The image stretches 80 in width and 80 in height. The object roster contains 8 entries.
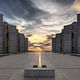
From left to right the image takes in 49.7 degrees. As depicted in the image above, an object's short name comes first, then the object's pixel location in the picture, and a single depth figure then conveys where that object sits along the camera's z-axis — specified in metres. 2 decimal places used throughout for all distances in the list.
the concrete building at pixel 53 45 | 58.75
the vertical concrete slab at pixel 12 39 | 35.59
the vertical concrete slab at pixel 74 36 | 36.84
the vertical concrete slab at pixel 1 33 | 33.69
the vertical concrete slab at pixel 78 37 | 35.19
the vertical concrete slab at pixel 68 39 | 36.72
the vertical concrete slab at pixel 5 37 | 35.29
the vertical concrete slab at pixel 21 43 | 49.97
